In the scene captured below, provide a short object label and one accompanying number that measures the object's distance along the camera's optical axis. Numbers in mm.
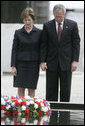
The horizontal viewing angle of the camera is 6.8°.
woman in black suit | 11466
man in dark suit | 11387
